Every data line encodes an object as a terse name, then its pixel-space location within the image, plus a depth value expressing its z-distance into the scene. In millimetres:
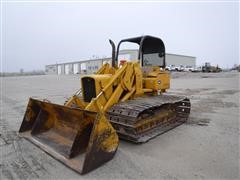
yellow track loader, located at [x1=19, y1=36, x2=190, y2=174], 3314
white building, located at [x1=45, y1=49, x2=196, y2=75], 64369
